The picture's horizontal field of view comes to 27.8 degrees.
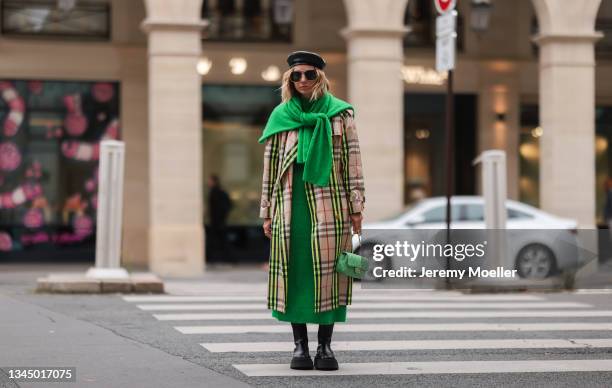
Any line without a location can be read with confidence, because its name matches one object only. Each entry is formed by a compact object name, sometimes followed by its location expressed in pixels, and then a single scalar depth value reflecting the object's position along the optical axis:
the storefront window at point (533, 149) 26.62
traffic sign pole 17.89
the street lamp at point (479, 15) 22.58
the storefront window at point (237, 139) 25.09
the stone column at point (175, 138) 21.22
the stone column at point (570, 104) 22.47
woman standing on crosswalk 7.82
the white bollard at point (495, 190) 17.75
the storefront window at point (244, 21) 24.58
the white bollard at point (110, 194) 15.90
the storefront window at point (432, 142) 26.12
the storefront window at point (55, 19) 23.56
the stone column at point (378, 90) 21.91
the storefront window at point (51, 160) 23.89
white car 18.75
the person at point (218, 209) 24.16
